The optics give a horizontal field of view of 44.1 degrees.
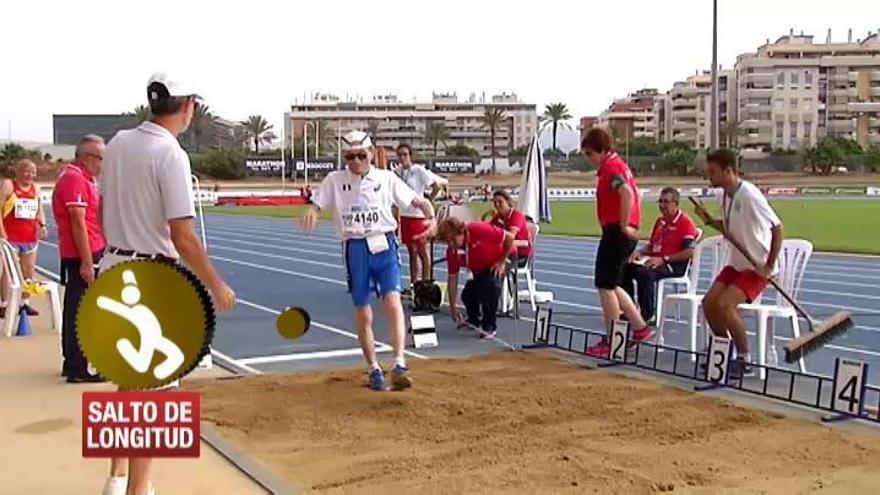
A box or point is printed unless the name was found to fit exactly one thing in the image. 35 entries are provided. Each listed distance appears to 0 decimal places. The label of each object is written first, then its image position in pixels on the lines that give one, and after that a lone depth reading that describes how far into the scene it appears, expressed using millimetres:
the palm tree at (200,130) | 82488
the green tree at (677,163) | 82750
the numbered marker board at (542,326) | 9266
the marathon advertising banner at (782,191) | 61531
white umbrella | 11516
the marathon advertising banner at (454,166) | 77688
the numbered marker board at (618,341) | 8281
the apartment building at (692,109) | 140750
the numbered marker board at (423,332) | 9242
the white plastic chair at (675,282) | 10578
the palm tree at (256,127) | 114438
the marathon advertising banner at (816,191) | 63000
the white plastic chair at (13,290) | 9914
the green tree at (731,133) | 117125
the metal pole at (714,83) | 28500
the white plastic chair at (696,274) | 8672
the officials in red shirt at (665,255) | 10484
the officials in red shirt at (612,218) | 8273
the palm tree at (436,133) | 121156
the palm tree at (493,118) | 116250
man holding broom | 7684
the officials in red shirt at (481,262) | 10148
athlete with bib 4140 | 7430
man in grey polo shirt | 4059
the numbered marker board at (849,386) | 6289
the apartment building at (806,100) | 133625
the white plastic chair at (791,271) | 8469
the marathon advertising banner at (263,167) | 76312
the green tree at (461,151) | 107069
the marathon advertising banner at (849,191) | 62500
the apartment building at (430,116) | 139125
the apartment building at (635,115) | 166725
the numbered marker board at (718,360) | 7355
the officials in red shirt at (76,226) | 7535
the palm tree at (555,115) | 124625
